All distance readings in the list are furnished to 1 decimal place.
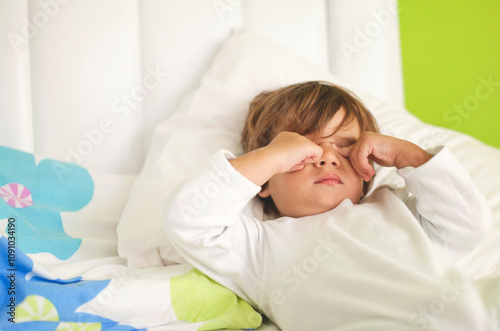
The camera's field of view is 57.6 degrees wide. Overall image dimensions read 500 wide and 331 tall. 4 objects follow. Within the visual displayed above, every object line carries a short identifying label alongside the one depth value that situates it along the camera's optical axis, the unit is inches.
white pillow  37.4
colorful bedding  26.0
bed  34.6
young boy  26.5
